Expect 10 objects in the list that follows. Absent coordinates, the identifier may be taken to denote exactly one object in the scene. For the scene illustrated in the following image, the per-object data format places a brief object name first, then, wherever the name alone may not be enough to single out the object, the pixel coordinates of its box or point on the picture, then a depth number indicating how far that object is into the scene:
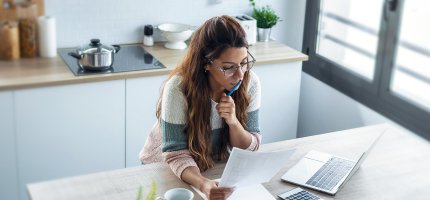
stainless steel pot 3.02
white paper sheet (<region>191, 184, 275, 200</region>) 1.93
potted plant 3.69
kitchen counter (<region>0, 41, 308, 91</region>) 2.90
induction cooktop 3.09
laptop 2.05
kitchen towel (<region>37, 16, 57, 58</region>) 3.21
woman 2.09
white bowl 3.44
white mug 1.80
